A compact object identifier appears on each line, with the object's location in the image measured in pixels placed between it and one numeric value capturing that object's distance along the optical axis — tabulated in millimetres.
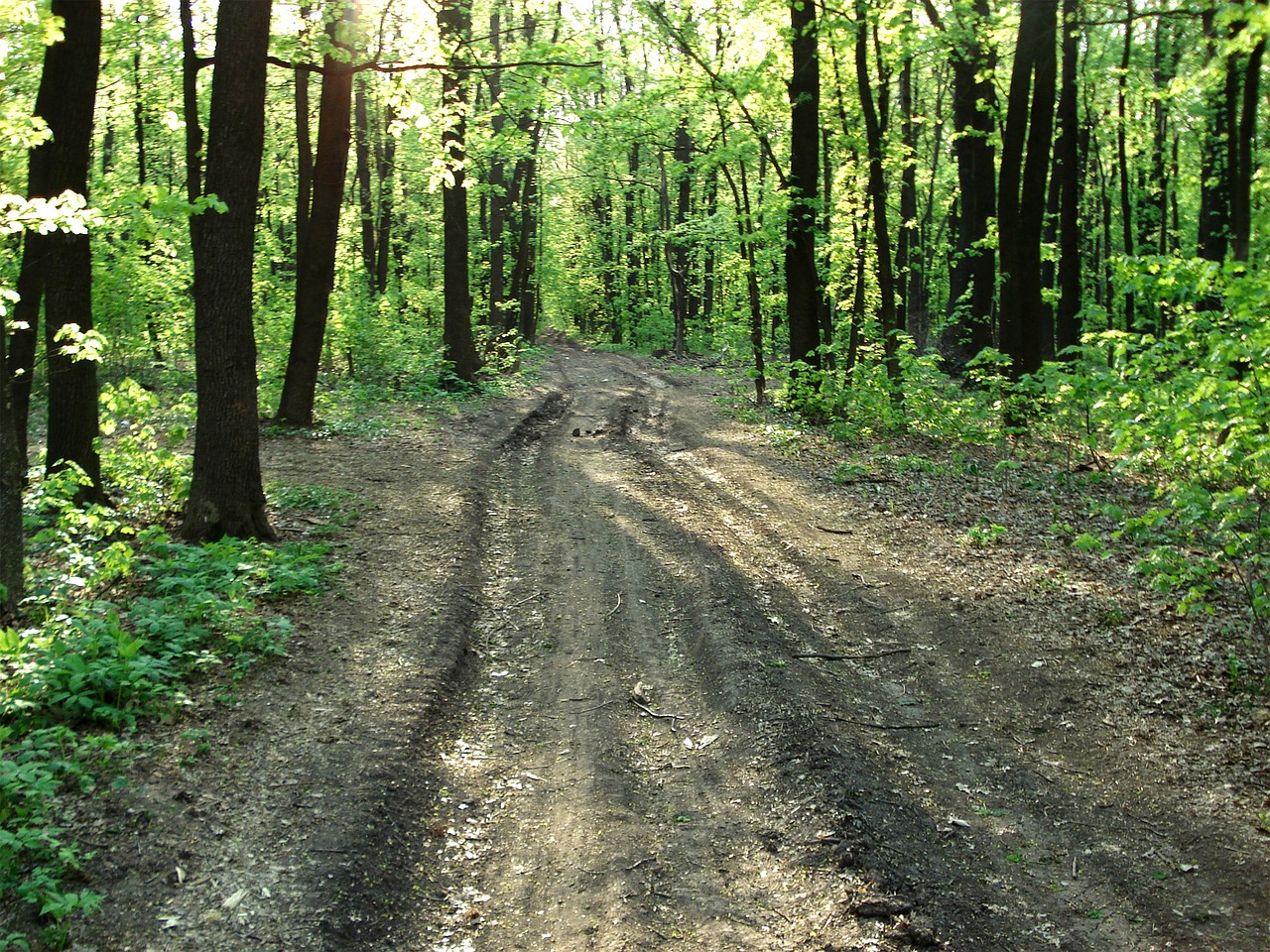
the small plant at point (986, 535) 9508
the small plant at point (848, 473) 12438
